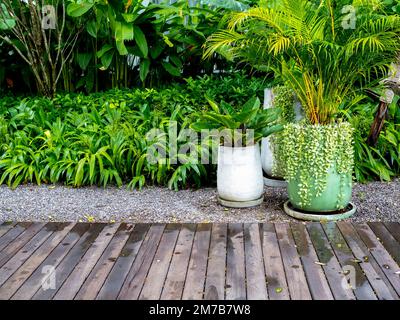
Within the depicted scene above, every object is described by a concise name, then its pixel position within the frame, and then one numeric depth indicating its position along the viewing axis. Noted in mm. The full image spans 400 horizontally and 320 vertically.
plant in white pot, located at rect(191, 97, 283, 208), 4227
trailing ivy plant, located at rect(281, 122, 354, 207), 3924
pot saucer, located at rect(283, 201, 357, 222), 4004
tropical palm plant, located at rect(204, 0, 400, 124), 3828
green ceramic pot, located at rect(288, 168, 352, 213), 3986
